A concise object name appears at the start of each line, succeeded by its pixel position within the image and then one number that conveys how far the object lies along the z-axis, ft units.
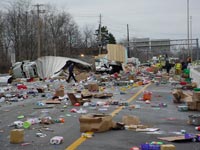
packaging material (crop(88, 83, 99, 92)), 77.82
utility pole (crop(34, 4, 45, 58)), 252.26
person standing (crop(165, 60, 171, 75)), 165.23
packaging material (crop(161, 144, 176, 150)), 21.97
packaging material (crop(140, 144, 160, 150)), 23.48
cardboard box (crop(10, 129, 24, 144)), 27.54
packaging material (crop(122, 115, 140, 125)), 33.99
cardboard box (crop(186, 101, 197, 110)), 44.34
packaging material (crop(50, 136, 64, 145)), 26.92
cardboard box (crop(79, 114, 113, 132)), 30.66
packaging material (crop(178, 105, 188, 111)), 45.03
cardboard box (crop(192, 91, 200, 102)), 43.30
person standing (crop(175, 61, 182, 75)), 146.99
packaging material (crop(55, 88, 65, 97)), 62.83
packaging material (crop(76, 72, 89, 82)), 121.44
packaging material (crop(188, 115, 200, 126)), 33.65
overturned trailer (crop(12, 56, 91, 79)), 136.15
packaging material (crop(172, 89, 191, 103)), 53.83
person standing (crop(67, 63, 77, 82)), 116.79
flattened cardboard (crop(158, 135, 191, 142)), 27.18
